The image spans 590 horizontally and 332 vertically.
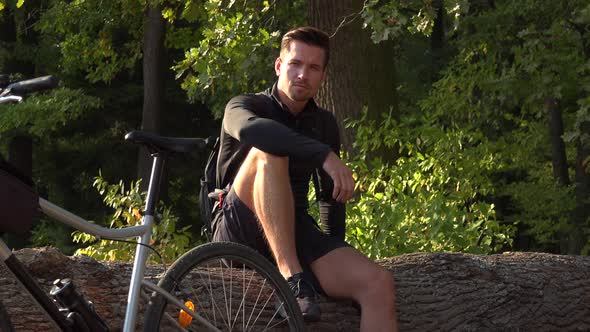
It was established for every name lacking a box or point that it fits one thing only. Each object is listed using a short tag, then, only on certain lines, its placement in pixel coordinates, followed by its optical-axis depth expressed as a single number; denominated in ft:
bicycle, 13.42
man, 17.52
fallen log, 16.78
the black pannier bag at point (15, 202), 13.23
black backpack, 19.48
